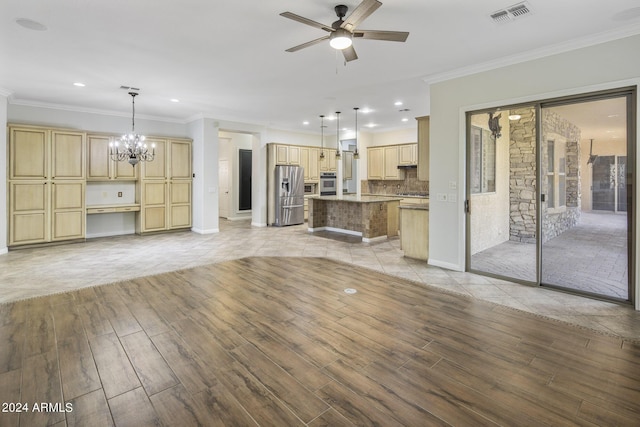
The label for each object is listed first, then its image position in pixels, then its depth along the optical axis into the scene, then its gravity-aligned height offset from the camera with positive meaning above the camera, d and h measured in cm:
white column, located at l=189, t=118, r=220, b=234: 771 +84
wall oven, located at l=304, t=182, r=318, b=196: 989 +63
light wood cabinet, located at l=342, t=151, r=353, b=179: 1080 +148
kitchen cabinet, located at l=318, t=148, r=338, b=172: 1027 +148
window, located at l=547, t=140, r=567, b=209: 448 +50
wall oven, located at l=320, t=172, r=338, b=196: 1029 +80
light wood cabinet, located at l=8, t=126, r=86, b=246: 593 +45
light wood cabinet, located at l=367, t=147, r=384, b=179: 986 +141
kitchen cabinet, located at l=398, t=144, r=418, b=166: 898 +153
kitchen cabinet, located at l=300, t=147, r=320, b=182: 973 +140
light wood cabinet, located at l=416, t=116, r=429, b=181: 534 +101
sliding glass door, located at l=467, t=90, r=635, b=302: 375 +23
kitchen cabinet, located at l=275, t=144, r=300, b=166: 910 +155
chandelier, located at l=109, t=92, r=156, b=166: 620 +124
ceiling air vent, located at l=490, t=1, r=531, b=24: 290 +180
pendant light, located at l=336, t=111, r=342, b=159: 782 +227
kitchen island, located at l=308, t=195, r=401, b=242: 689 -16
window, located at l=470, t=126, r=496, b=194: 497 +80
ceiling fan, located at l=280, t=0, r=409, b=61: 255 +150
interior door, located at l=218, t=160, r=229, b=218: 1087 +68
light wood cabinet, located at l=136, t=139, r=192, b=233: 747 +47
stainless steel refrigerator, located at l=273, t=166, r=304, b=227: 895 +37
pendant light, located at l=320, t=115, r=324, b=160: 834 +229
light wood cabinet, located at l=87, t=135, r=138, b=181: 684 +97
